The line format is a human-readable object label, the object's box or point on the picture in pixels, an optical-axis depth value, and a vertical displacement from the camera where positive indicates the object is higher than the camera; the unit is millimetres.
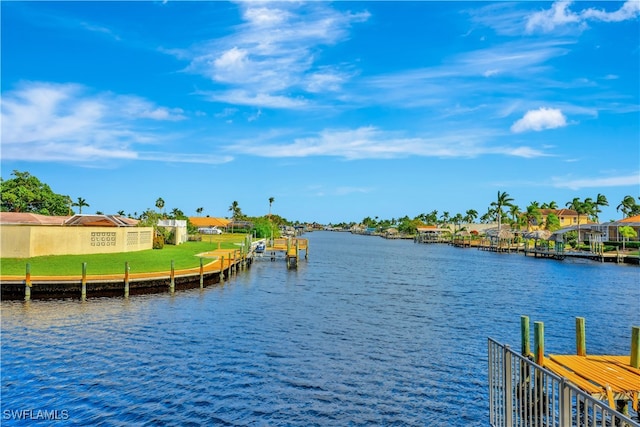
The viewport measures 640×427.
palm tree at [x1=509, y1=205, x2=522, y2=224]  152862 +6367
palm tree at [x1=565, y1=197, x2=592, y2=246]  156750 +8496
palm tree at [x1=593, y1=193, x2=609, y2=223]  161375 +10130
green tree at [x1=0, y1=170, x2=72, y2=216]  81500 +6009
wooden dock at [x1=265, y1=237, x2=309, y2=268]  64375 -3203
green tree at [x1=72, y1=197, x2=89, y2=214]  151662 +8888
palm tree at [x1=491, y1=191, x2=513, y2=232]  146750 +9481
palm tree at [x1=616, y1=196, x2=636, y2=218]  153512 +9015
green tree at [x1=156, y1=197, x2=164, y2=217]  129650 +7514
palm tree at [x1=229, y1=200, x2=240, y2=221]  174000 +8127
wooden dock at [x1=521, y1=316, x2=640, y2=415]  11914 -4123
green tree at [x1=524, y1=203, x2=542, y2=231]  145450 +4726
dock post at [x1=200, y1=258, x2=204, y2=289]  39312 -4016
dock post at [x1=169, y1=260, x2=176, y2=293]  36578 -4181
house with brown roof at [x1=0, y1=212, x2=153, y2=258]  39875 -646
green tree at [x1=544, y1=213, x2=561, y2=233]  141125 +2422
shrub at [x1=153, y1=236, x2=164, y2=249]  59875 -1587
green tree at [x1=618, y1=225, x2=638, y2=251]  91375 -207
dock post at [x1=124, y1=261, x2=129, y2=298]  33531 -3879
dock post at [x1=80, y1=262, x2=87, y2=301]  31864 -3894
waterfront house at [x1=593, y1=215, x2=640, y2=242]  95500 +888
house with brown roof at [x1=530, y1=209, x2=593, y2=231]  151275 +4458
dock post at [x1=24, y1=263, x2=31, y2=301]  30891 -3818
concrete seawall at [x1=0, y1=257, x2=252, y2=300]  31344 -4052
